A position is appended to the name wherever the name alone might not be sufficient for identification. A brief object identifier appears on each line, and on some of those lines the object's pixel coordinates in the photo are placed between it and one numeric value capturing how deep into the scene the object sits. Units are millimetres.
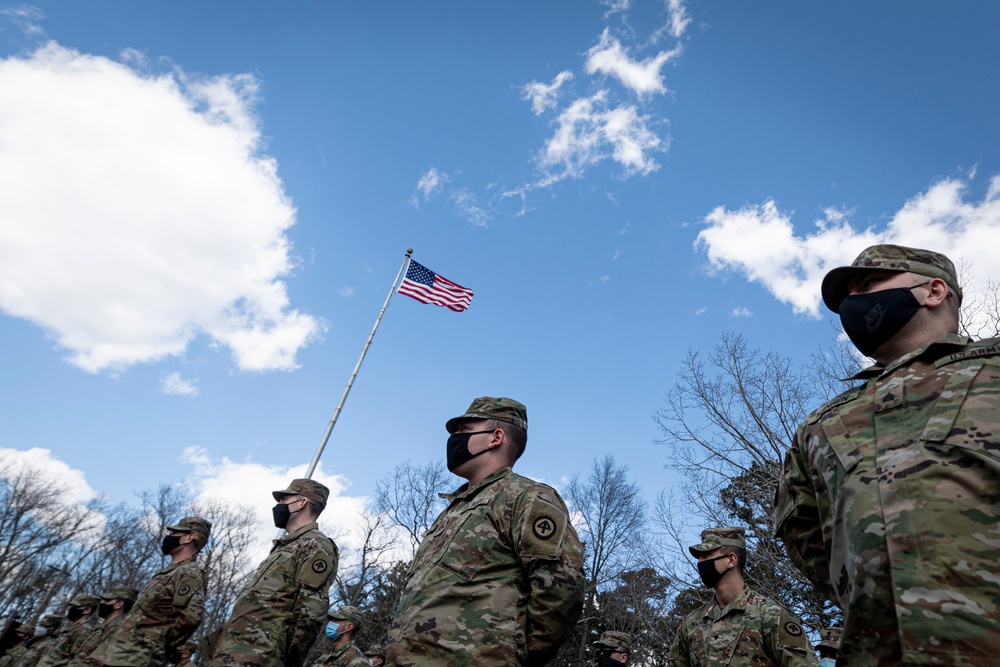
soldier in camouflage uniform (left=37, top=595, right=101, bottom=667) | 9961
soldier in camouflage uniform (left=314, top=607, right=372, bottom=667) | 8883
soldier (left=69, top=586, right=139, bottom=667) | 7792
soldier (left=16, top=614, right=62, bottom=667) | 12344
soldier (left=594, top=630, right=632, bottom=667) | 9809
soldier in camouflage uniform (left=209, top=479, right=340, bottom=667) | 5629
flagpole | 15530
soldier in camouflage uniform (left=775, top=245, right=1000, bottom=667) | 1877
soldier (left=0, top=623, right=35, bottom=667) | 13273
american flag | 17984
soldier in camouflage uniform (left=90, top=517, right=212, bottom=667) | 6672
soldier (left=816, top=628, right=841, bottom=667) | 7430
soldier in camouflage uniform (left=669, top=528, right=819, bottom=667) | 5082
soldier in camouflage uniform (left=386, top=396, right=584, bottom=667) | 3408
